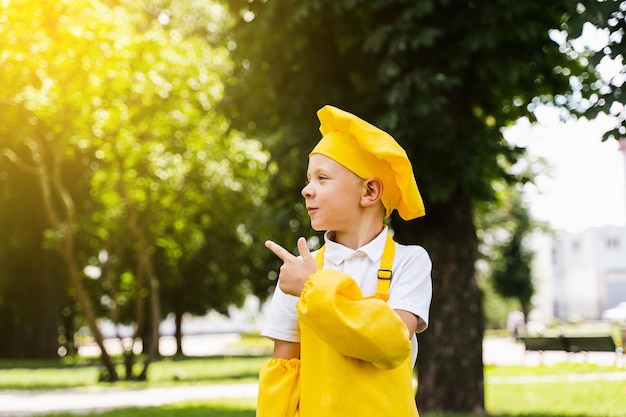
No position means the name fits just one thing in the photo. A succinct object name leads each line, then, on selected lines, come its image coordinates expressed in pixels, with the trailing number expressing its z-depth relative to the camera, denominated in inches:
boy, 92.0
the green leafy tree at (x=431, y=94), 354.6
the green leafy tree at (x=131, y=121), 604.4
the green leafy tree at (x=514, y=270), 1974.7
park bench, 721.8
